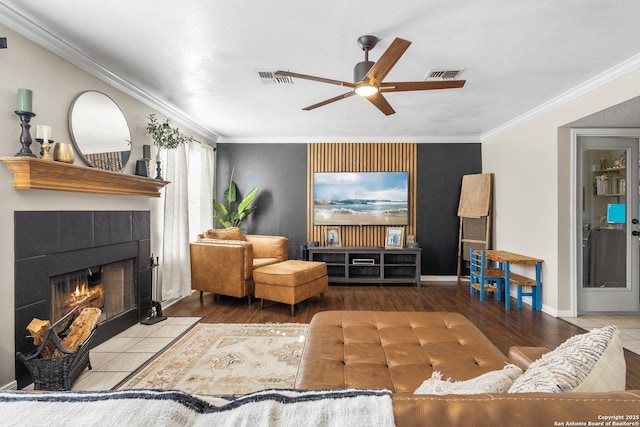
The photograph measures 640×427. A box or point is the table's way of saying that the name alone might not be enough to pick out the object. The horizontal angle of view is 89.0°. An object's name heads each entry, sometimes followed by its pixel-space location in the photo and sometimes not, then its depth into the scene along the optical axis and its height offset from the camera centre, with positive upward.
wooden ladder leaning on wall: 5.02 +0.01
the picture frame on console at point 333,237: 5.55 -0.39
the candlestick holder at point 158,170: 3.59 +0.49
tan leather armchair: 3.92 -0.64
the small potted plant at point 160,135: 3.54 +0.87
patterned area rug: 2.19 -1.13
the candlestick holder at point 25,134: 2.08 +0.52
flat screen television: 5.55 +0.28
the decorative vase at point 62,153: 2.33 +0.44
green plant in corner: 5.25 +0.09
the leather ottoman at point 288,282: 3.68 -0.80
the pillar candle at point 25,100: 2.05 +0.73
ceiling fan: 2.12 +0.92
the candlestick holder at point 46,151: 2.19 +0.43
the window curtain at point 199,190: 4.92 +0.38
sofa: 0.62 -0.71
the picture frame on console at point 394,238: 5.39 -0.39
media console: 5.19 -0.80
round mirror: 2.63 +0.73
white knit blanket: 0.57 -0.36
